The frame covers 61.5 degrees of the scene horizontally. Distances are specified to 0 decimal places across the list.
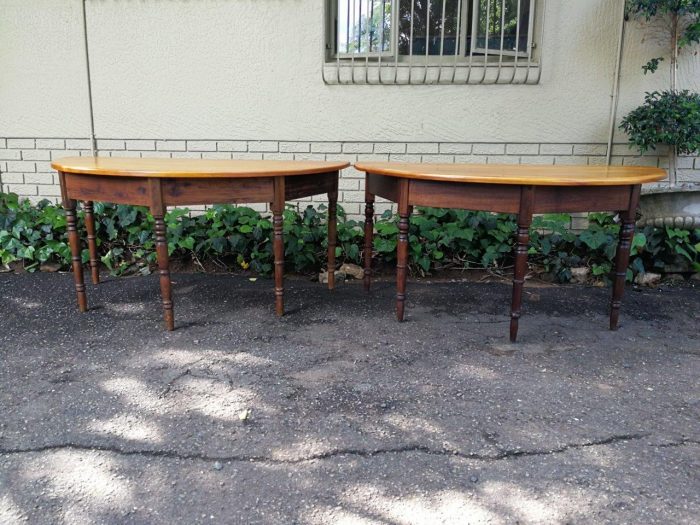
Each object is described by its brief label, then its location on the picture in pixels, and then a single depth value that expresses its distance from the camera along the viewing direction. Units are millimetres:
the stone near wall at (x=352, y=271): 4215
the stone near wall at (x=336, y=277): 4133
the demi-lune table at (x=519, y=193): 2688
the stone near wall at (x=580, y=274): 4102
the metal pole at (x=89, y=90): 4602
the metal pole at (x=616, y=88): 4152
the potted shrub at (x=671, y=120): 3688
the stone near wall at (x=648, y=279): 4047
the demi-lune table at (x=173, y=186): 2805
